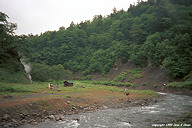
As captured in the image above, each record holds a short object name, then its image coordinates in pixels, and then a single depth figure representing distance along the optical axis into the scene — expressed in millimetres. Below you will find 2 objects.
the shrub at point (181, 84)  34981
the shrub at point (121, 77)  62688
